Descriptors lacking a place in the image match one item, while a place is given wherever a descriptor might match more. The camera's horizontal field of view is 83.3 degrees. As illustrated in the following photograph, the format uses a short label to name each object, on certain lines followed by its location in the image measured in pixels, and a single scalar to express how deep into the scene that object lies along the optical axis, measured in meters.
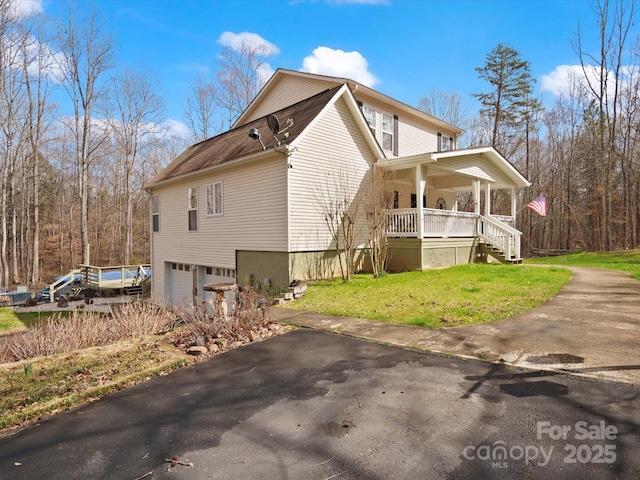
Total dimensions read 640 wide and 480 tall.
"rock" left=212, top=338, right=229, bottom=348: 5.57
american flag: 16.45
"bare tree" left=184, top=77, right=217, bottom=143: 32.00
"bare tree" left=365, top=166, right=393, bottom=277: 12.20
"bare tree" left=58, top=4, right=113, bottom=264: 24.17
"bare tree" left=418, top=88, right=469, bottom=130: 34.38
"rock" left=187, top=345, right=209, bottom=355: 5.20
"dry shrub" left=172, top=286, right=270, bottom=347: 5.83
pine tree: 31.00
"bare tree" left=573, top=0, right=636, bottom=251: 23.86
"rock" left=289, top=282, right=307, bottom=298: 9.80
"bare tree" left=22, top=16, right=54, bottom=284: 25.97
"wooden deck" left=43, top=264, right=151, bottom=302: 22.62
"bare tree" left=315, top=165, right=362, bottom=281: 12.00
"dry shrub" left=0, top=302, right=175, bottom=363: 5.72
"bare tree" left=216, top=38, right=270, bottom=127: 29.80
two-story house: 11.48
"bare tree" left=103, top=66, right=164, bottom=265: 30.12
